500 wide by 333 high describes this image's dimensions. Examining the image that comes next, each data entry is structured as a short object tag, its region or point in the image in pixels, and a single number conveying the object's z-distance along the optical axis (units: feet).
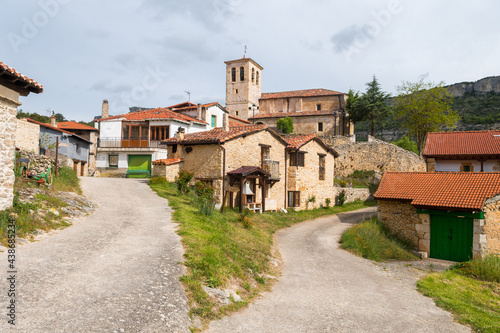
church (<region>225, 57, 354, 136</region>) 170.60
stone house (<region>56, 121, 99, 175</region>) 124.16
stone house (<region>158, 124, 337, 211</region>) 72.64
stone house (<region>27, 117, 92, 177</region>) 91.66
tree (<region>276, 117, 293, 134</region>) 160.45
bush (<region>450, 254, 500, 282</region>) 43.24
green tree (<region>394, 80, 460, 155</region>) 140.87
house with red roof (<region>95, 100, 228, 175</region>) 115.65
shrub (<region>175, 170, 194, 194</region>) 69.76
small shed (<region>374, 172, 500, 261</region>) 52.16
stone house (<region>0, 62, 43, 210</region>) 35.24
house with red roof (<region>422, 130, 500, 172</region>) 83.10
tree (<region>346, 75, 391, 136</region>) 158.20
